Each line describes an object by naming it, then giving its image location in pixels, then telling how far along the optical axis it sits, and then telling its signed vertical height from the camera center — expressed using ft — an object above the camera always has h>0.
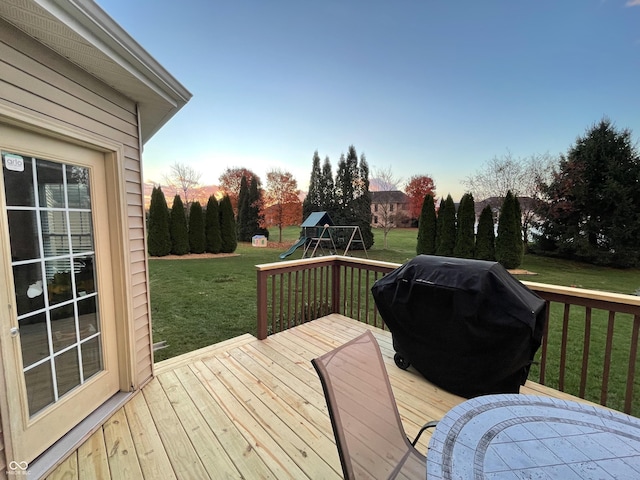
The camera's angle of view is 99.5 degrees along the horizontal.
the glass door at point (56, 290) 5.06 -1.50
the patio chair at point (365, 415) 3.33 -2.70
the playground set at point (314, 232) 35.50 -1.50
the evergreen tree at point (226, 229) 40.60 -1.19
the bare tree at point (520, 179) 37.58 +6.11
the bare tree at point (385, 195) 48.39 +4.85
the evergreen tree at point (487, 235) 30.27 -1.57
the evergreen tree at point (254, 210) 57.15 +2.34
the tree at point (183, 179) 57.52 +9.04
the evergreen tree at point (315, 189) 52.11 +6.21
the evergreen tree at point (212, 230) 39.50 -1.31
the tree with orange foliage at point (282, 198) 53.36 +4.61
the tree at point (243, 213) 57.57 +1.71
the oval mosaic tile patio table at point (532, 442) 2.47 -2.31
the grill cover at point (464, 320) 6.40 -2.54
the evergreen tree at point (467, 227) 31.58 -0.69
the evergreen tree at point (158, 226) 35.81 -0.66
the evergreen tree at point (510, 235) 29.32 -1.51
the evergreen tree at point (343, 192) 50.21 +5.46
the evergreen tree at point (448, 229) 33.27 -0.97
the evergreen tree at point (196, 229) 38.50 -1.13
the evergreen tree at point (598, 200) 33.22 +2.78
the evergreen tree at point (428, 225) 35.27 -0.51
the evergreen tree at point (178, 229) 36.96 -1.10
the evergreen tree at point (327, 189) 51.57 +6.12
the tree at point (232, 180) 67.56 +10.23
